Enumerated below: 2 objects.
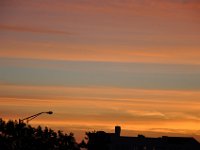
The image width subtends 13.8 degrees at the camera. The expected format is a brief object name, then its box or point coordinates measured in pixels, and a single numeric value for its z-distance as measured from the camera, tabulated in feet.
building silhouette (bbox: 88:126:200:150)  555.28
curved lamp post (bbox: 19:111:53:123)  268.99
